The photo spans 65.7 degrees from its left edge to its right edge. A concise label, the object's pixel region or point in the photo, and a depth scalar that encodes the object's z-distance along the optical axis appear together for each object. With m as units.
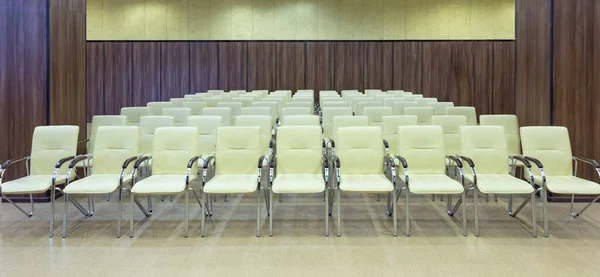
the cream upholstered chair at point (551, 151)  4.93
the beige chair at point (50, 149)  5.09
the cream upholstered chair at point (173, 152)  4.98
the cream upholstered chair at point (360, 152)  4.98
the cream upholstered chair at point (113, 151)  5.04
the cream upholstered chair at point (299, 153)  5.02
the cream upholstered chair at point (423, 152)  4.98
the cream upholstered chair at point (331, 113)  7.23
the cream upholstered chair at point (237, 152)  5.04
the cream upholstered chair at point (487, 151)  4.97
